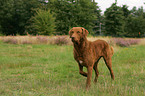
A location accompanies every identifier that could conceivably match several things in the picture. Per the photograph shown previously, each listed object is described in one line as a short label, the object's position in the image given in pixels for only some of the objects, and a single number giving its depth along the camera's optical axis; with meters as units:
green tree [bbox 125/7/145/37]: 50.91
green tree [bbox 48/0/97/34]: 37.56
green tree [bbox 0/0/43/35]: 46.41
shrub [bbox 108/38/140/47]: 16.53
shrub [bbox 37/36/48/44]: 16.56
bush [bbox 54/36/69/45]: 15.98
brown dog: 3.69
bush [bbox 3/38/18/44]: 16.36
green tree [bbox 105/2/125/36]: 44.80
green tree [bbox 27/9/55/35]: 25.44
